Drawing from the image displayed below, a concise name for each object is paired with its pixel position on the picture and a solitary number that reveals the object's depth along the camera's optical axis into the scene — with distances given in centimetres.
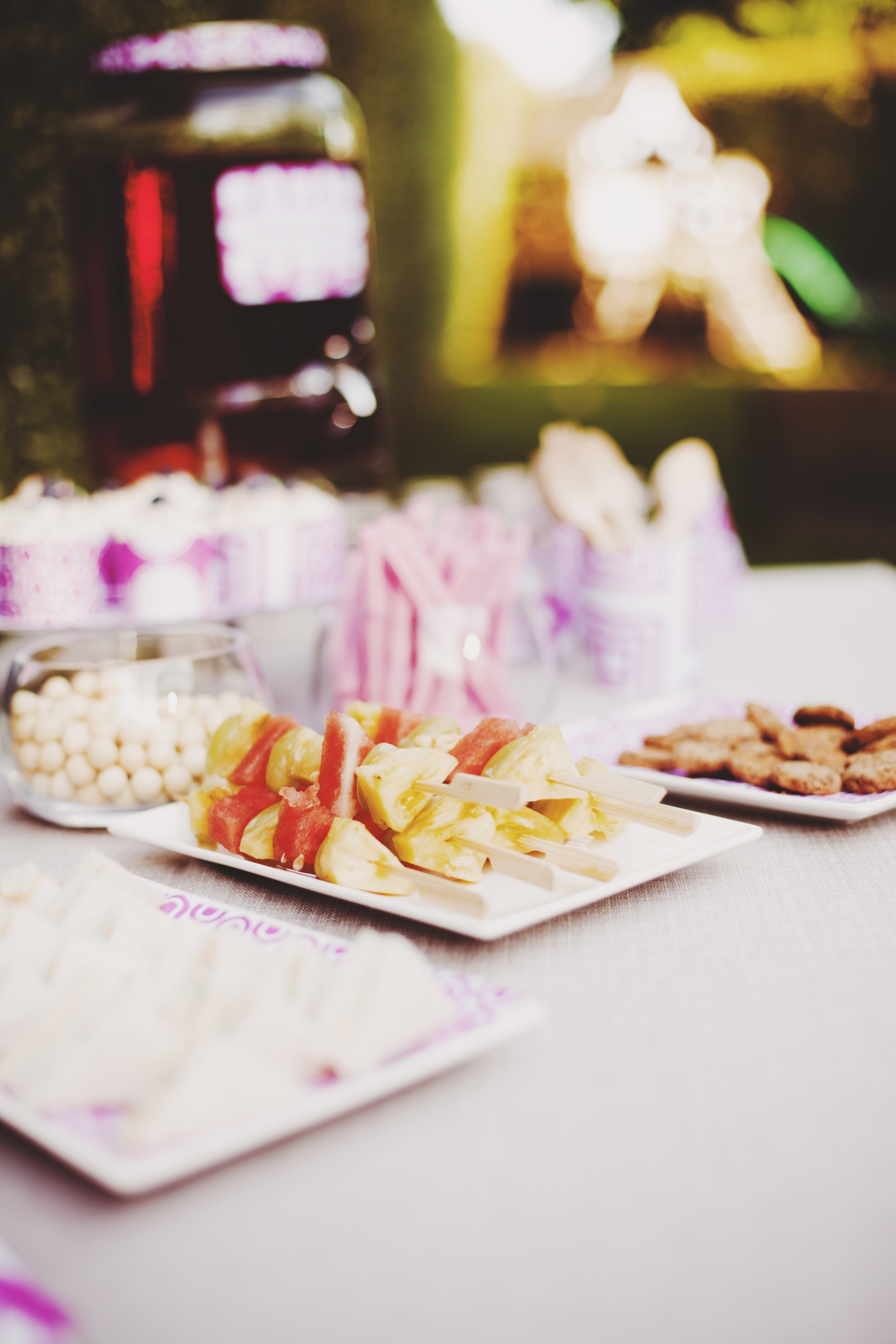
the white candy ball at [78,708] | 101
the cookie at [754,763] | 100
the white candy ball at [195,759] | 102
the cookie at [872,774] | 96
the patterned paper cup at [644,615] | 142
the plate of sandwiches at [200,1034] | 51
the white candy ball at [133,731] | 100
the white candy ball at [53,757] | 102
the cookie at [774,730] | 104
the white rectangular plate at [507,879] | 73
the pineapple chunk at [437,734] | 87
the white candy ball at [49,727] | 101
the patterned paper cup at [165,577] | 131
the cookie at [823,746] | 103
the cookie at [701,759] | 102
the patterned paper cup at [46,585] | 128
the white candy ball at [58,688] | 103
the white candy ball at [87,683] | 102
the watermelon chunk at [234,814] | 87
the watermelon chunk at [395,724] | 93
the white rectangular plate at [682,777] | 94
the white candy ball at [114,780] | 101
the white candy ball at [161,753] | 101
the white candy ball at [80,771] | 102
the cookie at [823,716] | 111
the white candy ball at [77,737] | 100
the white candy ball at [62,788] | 103
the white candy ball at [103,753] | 100
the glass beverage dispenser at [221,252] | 183
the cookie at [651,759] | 105
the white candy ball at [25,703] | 103
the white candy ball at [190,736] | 102
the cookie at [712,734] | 109
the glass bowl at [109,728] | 100
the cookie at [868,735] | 105
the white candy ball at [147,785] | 101
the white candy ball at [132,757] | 101
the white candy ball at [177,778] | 101
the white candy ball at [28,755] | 103
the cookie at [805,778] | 96
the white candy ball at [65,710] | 101
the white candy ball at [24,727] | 102
